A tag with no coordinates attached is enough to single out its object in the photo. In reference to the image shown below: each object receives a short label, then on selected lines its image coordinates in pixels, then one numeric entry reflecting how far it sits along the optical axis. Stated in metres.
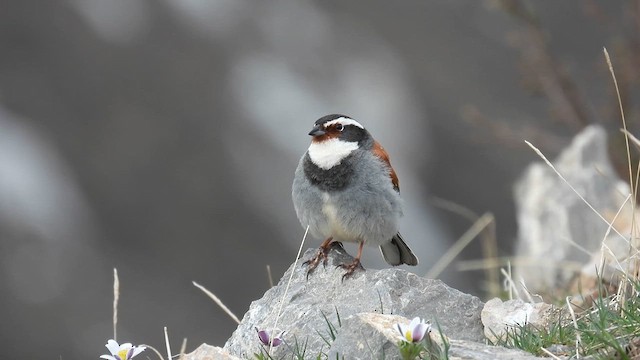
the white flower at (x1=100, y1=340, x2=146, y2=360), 8.87
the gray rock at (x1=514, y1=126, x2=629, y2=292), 19.06
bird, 12.16
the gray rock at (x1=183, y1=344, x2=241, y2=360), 9.37
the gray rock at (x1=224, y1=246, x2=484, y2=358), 10.25
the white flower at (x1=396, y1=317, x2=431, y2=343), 7.82
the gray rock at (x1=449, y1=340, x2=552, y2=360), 8.22
